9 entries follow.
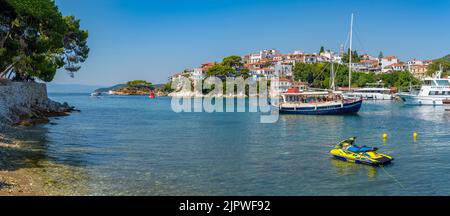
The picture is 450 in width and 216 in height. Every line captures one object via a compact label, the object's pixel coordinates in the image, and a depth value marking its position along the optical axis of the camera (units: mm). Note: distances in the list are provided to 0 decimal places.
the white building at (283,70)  152225
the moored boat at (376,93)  109250
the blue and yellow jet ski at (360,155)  20375
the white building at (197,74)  150525
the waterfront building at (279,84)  119500
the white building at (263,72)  153875
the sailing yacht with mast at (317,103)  54969
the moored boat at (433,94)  74562
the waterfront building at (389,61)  180250
